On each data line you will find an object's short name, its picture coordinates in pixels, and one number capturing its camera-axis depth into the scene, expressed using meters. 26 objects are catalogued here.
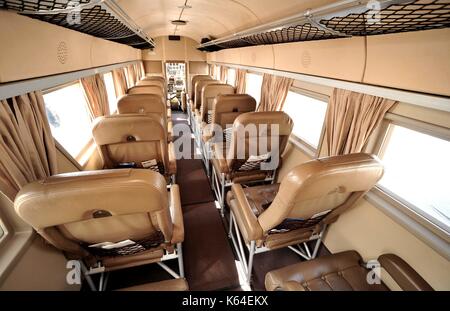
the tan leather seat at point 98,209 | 0.87
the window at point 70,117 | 2.46
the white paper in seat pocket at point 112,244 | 1.30
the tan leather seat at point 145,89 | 4.38
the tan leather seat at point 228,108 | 3.23
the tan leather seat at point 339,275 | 1.30
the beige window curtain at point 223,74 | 7.43
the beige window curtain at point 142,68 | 8.05
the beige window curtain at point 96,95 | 2.88
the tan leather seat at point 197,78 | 6.38
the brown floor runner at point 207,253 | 2.04
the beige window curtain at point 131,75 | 6.06
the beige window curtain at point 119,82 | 4.65
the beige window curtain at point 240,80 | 5.45
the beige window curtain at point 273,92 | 3.26
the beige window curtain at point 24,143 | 1.25
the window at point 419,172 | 1.42
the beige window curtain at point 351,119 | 1.69
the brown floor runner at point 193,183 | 3.24
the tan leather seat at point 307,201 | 1.10
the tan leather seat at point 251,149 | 2.08
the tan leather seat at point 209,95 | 4.31
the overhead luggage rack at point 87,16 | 1.16
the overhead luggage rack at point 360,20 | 0.96
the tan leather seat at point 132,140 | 1.94
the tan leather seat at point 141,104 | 3.19
